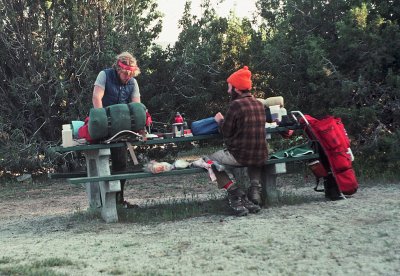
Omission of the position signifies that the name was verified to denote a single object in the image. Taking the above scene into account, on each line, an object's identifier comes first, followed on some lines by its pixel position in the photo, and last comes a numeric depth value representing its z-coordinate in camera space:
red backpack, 6.16
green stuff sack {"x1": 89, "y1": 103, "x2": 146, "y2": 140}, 5.78
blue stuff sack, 6.23
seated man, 5.93
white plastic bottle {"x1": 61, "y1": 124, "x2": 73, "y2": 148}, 6.03
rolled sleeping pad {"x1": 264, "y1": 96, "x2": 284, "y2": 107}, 6.69
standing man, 6.54
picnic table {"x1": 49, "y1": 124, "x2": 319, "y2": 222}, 5.87
